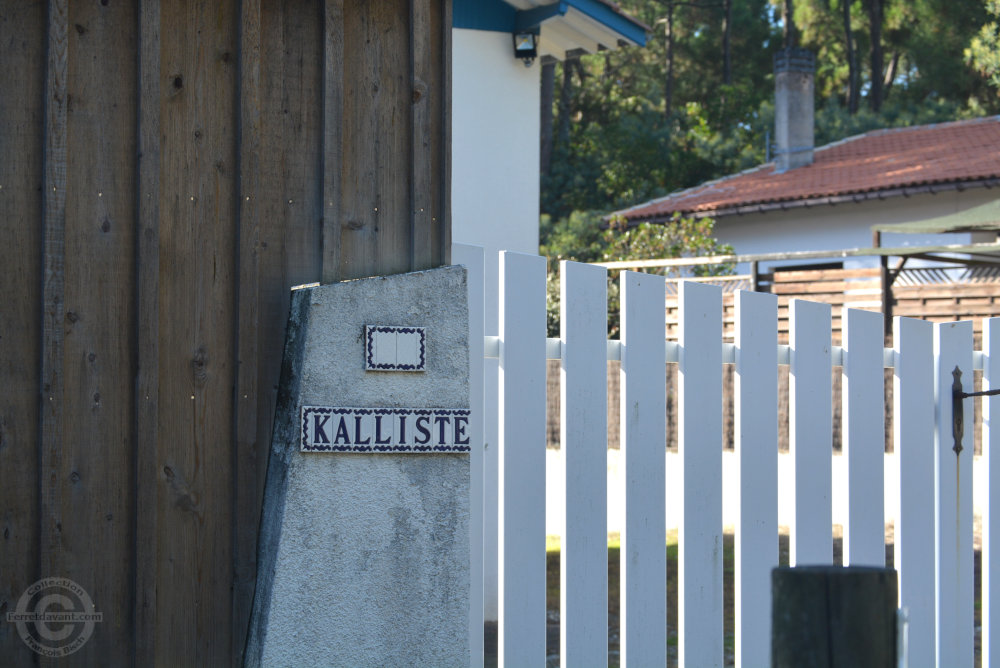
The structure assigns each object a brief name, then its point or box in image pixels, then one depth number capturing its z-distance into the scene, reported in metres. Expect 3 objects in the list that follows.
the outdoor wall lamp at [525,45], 16.48
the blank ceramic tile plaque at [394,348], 6.14
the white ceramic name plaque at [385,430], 5.98
